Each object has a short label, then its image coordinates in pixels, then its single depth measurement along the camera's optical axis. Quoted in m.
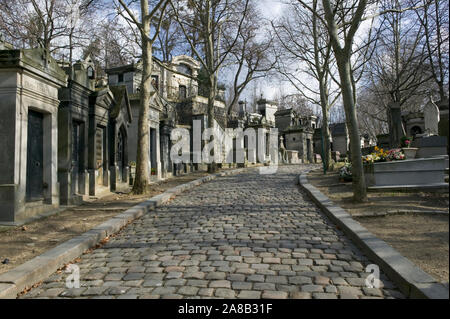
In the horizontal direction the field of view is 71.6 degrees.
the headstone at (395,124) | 16.00
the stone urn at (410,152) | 10.91
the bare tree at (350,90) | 7.23
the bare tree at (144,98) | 9.60
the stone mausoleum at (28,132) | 6.25
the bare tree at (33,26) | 19.34
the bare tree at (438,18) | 15.09
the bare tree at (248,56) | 20.73
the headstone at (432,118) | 14.19
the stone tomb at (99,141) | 9.84
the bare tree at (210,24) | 17.70
